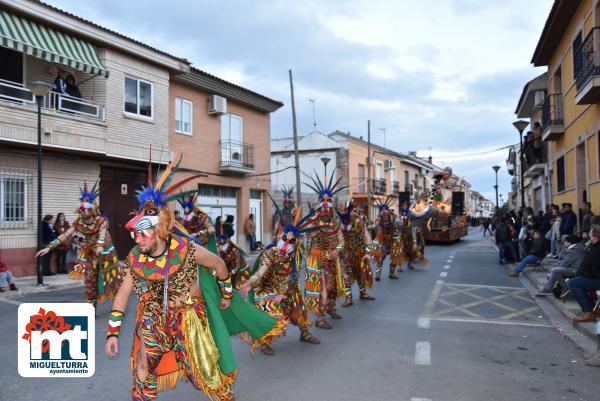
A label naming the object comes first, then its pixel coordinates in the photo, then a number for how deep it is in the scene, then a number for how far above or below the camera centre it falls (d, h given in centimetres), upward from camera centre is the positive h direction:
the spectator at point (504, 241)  1706 -90
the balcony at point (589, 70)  1233 +372
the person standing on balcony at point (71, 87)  1587 +415
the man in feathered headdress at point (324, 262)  712 -68
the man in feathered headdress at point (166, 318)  379 -77
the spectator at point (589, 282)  744 -101
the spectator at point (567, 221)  1393 -19
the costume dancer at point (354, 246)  909 -54
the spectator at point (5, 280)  1137 -136
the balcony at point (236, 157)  2258 +280
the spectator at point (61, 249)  1445 -88
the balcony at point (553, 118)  1834 +364
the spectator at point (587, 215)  1221 -3
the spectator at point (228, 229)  881 -22
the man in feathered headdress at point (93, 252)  828 -56
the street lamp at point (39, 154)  1204 +159
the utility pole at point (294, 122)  2342 +446
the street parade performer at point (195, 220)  841 -4
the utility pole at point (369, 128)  3565 +626
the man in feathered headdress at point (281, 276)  608 -73
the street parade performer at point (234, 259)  774 -69
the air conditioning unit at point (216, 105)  2167 +485
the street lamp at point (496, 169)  3070 +278
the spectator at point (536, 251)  1291 -95
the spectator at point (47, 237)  1441 -52
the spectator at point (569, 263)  914 -89
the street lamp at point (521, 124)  1884 +336
